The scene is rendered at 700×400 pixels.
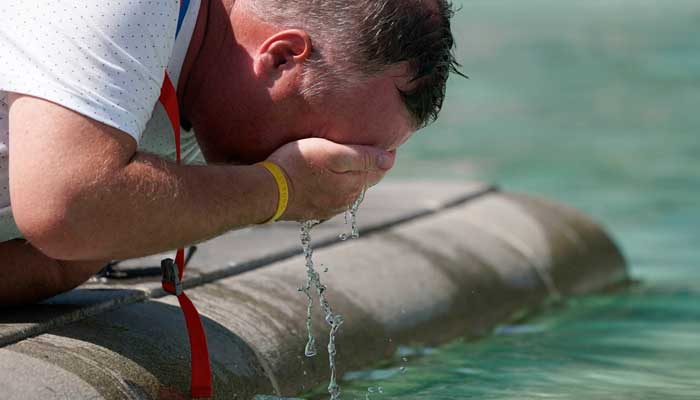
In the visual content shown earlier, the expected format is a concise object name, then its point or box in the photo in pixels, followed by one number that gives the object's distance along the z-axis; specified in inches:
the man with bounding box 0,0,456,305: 219.3
